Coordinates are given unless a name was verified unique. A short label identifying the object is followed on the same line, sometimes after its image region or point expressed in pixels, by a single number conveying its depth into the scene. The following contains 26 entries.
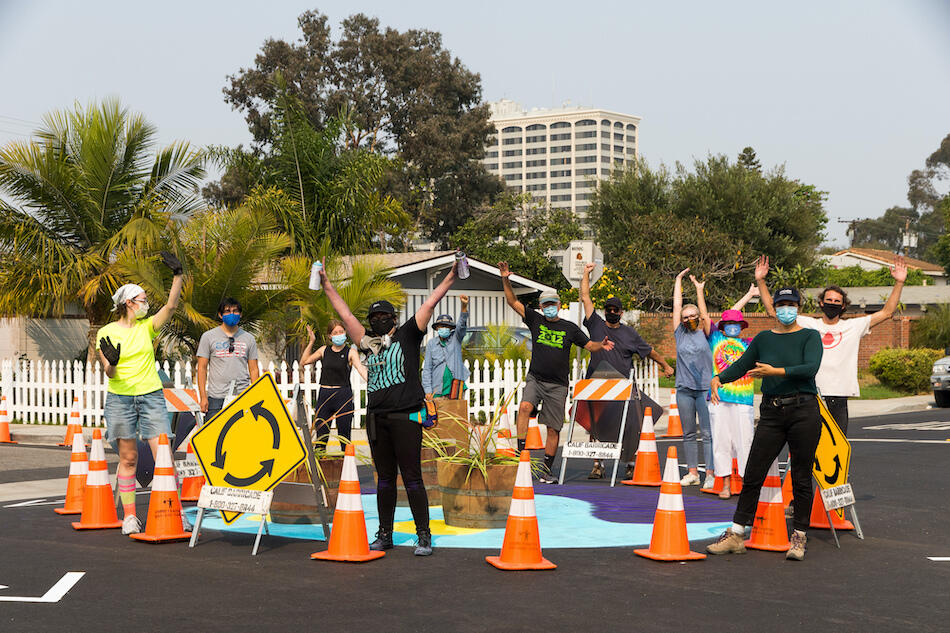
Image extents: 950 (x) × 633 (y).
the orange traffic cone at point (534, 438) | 14.31
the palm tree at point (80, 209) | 20.47
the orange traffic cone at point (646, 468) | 11.64
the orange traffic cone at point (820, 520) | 9.18
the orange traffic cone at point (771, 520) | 8.26
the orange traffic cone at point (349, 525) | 7.72
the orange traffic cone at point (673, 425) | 15.88
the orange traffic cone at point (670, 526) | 7.73
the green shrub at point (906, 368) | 29.56
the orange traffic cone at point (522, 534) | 7.43
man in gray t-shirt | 10.70
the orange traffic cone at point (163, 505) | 8.58
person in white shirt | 9.30
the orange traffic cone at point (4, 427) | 17.86
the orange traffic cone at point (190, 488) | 10.72
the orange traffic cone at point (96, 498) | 9.23
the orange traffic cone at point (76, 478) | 9.77
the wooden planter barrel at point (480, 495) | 9.05
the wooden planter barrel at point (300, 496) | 9.11
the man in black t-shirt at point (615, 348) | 12.12
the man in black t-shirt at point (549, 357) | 11.65
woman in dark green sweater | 7.99
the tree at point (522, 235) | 44.38
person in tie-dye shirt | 10.65
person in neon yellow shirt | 8.80
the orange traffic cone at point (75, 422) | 11.06
